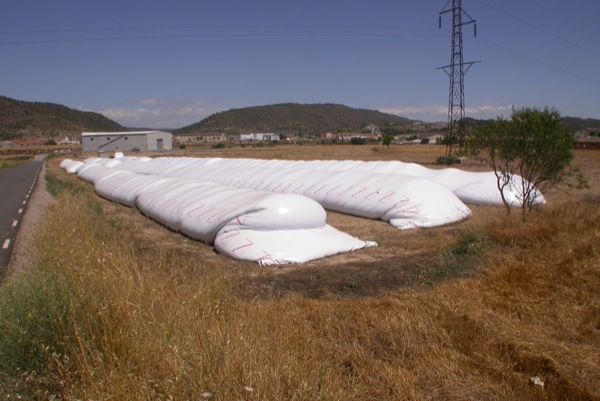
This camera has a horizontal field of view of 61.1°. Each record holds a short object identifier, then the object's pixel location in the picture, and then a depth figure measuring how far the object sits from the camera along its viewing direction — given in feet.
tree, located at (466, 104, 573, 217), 40.29
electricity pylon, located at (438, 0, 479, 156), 130.41
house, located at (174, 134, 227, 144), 525.14
